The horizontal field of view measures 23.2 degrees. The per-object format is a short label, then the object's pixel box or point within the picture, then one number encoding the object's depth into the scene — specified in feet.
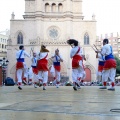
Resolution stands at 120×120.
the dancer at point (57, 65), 46.88
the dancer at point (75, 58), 37.83
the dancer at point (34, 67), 53.26
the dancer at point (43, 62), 39.70
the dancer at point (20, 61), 42.36
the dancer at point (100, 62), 45.72
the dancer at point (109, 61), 35.63
